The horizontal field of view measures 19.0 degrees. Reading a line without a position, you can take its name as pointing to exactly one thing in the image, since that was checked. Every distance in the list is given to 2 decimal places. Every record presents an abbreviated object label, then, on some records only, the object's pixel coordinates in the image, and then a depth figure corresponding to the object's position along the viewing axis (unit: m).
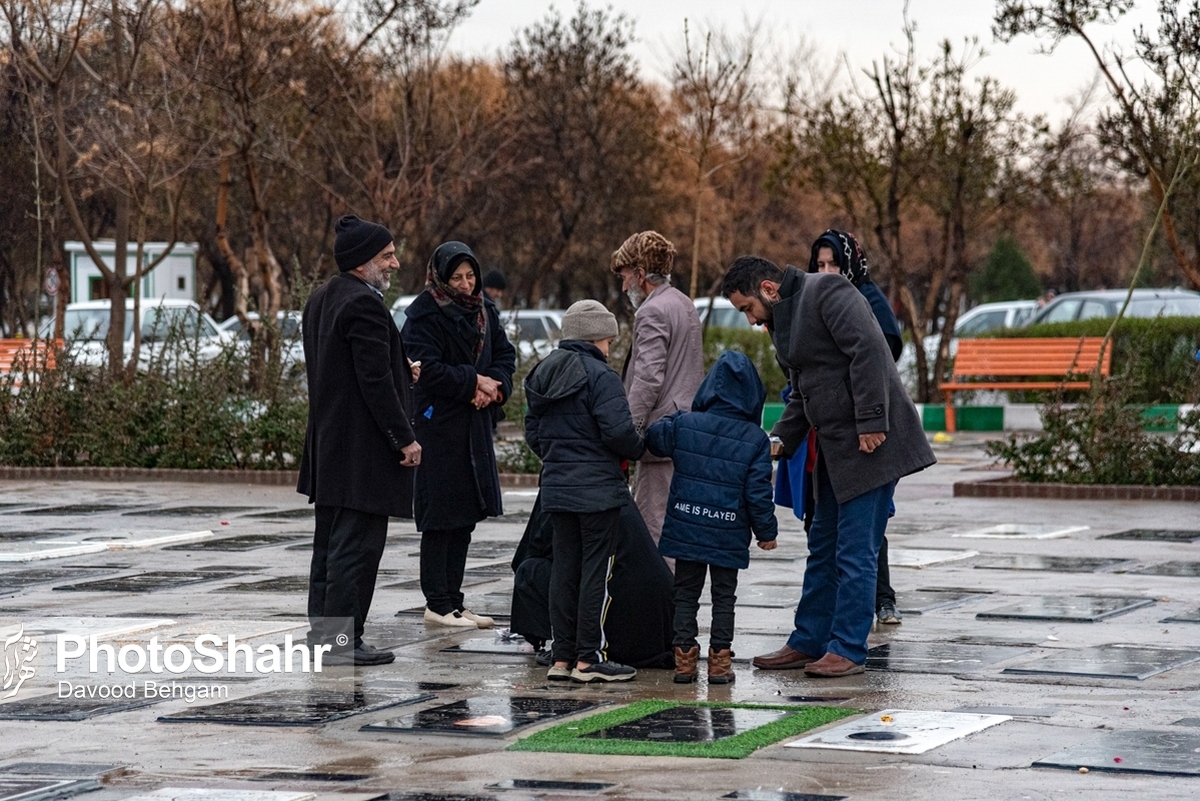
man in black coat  14.71
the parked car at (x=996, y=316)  62.24
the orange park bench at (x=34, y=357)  34.56
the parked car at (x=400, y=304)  49.97
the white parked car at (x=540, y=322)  57.63
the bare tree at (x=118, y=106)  40.14
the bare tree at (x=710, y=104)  48.81
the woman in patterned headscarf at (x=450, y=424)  16.41
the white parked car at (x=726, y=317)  64.81
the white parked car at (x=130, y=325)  34.17
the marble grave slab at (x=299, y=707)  12.31
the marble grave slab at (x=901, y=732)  11.23
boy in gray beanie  13.80
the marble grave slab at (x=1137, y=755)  10.53
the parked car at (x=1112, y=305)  52.48
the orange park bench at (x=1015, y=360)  47.40
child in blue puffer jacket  13.67
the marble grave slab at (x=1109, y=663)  13.77
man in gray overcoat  13.94
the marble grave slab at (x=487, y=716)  11.91
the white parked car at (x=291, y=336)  32.85
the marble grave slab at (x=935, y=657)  14.18
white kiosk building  71.29
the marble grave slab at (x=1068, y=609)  16.65
